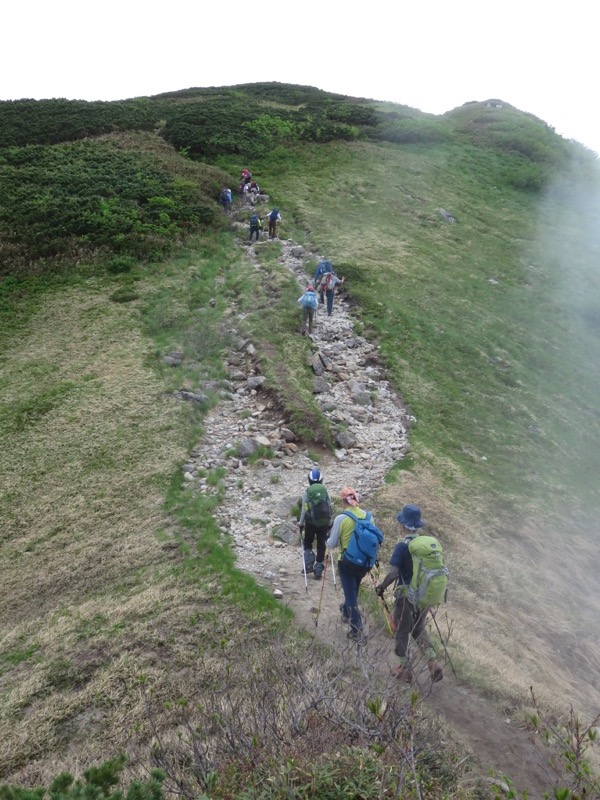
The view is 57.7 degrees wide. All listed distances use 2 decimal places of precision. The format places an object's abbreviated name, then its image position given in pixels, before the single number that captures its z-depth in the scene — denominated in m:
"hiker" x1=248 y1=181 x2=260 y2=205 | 32.53
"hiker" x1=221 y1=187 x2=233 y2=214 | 31.39
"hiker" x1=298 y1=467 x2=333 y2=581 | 10.38
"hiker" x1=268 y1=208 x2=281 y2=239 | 28.36
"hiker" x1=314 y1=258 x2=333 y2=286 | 23.91
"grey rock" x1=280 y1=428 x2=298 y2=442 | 15.84
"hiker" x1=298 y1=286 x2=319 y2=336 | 20.83
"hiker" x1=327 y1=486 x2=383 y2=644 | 8.34
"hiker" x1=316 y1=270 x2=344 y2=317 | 23.08
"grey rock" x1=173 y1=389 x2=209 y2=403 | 17.25
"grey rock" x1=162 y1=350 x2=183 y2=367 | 18.97
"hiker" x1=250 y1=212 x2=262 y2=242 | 27.97
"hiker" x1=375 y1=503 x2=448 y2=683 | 7.79
